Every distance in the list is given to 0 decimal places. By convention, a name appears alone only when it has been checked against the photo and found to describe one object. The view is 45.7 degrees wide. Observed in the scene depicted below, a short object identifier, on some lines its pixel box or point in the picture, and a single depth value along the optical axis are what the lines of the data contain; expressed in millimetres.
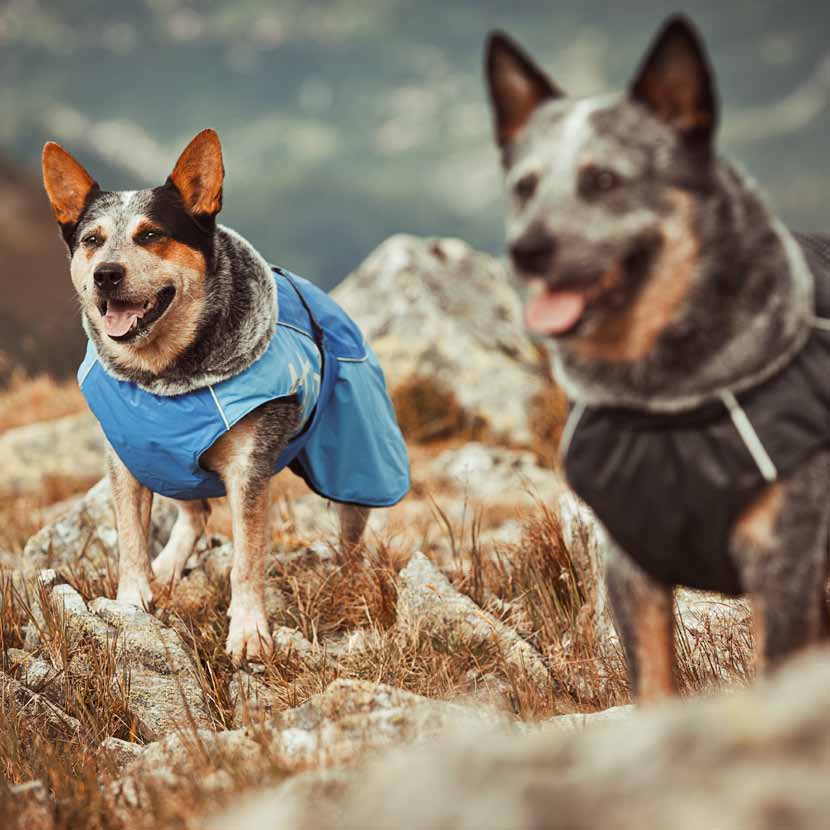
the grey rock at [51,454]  9383
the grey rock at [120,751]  3326
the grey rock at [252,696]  3500
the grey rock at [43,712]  3684
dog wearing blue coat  4160
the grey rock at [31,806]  2510
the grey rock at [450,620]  3861
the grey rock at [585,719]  2898
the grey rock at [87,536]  5402
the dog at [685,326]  2105
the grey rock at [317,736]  2512
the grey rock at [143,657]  3863
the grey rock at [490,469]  9133
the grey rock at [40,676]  3939
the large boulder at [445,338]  10945
